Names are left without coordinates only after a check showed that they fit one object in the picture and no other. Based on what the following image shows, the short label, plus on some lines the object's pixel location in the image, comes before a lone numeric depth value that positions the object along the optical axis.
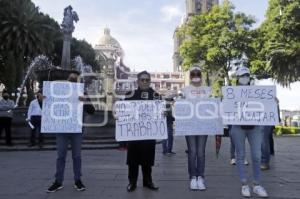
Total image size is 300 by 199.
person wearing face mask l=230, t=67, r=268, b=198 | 3.61
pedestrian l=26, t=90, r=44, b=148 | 7.70
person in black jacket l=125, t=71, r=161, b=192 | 3.85
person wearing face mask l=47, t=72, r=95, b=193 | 3.82
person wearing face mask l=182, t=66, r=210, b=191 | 3.88
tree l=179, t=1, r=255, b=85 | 22.81
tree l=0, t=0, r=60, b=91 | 24.47
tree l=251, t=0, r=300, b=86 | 19.16
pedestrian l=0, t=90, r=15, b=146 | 7.97
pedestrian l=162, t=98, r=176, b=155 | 6.89
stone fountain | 13.33
